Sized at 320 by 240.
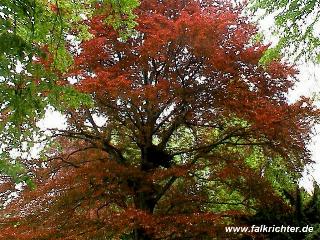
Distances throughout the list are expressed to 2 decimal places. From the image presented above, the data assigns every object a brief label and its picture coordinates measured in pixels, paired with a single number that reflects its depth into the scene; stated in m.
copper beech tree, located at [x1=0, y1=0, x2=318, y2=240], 6.01
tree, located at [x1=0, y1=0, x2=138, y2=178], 3.17
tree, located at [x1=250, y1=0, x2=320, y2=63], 5.05
